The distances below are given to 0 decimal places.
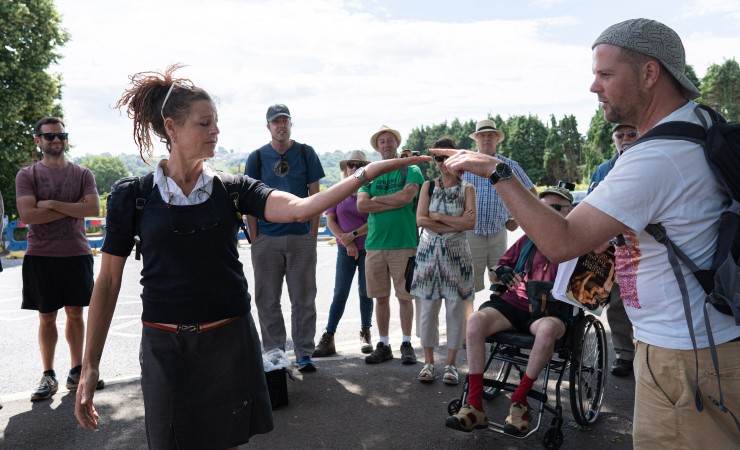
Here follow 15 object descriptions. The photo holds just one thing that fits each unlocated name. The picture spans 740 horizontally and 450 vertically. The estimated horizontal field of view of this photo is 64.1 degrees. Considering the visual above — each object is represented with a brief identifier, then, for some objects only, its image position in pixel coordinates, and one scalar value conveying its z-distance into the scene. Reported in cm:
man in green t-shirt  622
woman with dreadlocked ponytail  251
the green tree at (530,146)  8412
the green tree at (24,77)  2267
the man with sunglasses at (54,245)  519
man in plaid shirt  663
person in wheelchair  417
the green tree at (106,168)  13065
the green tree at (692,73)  6580
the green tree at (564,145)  7931
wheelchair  415
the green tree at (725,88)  6362
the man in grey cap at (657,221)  185
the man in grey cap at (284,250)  580
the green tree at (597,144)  6191
